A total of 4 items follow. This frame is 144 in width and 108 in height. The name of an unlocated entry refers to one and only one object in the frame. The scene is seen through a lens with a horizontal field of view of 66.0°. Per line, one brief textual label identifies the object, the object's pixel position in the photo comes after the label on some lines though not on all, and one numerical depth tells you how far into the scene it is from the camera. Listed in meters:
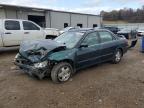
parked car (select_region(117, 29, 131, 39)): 12.75
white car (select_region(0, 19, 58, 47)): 5.81
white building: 12.89
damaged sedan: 3.13
